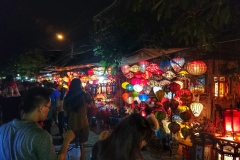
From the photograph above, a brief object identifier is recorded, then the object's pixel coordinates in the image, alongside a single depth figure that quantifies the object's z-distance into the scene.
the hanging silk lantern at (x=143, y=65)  9.57
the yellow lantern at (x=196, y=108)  7.74
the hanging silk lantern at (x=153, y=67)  9.01
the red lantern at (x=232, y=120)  4.92
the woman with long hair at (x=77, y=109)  5.66
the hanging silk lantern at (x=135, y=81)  9.80
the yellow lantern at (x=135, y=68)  9.88
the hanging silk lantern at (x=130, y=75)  10.28
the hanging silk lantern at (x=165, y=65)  8.18
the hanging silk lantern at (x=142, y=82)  9.77
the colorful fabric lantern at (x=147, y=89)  9.84
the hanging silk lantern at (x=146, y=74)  9.84
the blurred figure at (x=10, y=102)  7.81
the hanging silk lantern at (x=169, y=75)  8.93
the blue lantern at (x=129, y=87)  10.30
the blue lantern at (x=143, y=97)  9.77
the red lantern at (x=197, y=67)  7.41
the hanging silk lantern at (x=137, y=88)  9.83
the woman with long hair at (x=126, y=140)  2.13
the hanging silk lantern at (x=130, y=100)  10.46
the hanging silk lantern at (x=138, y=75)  9.89
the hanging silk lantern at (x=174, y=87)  7.68
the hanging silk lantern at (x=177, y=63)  7.74
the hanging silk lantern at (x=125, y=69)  10.14
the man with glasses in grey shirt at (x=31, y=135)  2.11
